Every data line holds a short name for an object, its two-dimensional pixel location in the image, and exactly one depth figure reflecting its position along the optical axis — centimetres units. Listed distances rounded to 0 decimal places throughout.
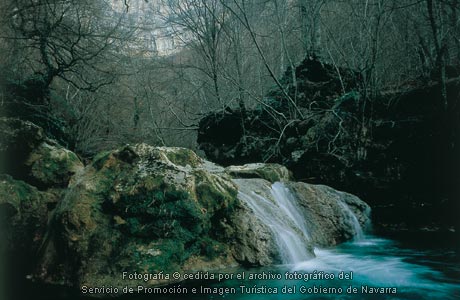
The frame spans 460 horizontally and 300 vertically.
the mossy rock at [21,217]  438
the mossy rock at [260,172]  658
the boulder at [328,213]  581
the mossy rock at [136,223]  366
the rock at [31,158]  516
